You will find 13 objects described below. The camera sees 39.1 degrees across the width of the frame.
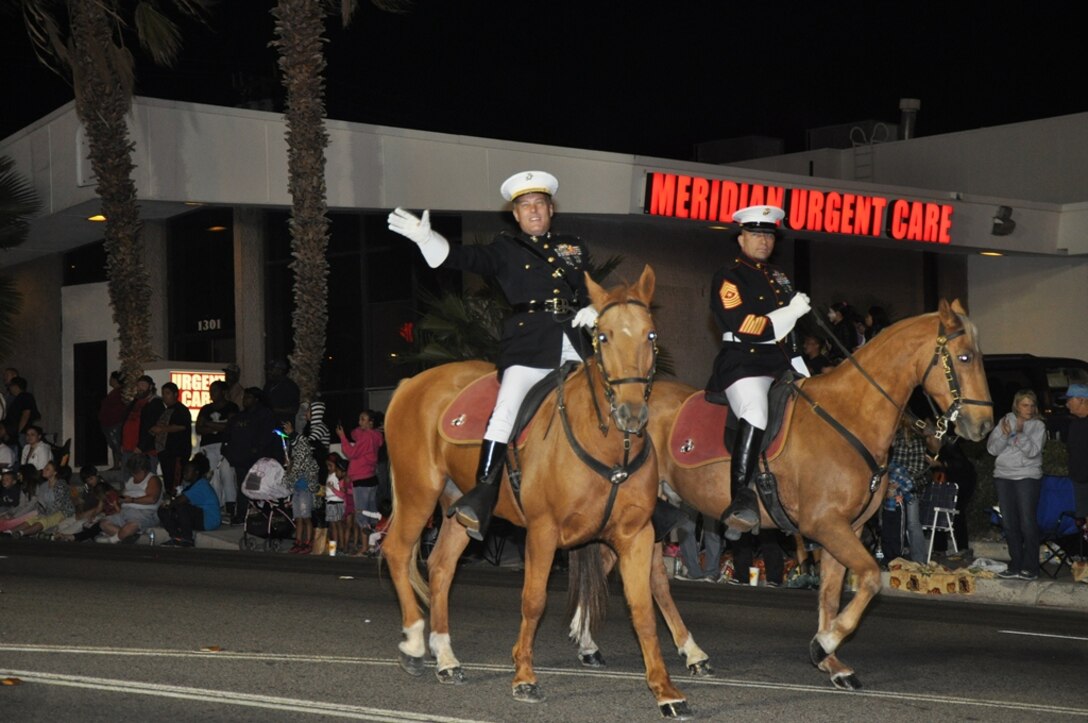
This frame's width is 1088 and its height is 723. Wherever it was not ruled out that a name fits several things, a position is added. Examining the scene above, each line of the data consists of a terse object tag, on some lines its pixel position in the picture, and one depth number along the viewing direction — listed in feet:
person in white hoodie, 51.98
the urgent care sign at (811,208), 76.74
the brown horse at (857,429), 31.27
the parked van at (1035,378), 69.72
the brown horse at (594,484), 26.40
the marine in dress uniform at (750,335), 33.06
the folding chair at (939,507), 54.95
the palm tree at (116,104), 78.89
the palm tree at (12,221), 86.38
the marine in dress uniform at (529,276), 30.19
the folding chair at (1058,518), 54.44
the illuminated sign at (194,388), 83.71
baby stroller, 67.87
